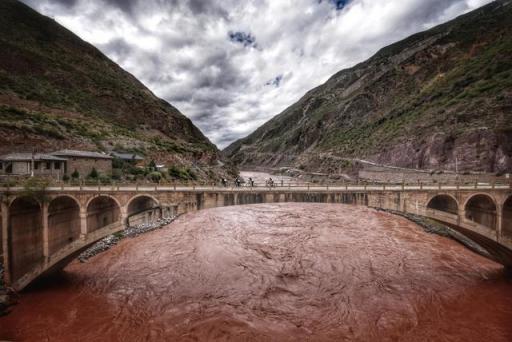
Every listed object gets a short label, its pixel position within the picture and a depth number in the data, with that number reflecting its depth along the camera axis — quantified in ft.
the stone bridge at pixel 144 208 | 52.19
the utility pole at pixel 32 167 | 87.59
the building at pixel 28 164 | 90.04
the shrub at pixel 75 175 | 102.89
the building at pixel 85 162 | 107.55
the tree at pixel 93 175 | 107.30
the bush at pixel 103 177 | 106.01
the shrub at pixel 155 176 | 126.32
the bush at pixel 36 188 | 51.29
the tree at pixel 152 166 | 141.42
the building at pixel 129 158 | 141.21
